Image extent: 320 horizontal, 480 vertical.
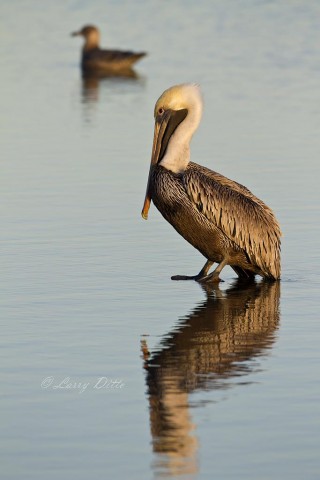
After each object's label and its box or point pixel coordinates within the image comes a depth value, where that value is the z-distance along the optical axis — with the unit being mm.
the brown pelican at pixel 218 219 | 19906
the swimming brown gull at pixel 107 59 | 48969
